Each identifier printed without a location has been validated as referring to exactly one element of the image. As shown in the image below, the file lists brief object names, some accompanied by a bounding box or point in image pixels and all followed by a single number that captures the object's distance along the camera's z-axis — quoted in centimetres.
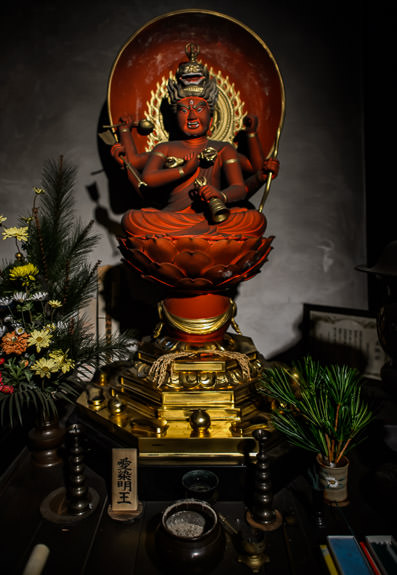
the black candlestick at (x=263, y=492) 114
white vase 118
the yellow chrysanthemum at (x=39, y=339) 137
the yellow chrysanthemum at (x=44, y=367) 137
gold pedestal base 123
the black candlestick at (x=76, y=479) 121
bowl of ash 96
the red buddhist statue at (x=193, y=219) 132
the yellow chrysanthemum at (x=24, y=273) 142
